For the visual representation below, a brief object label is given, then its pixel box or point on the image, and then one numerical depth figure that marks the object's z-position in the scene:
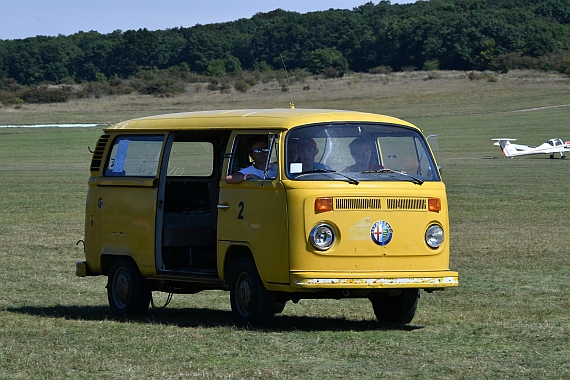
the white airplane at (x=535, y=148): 102.42
